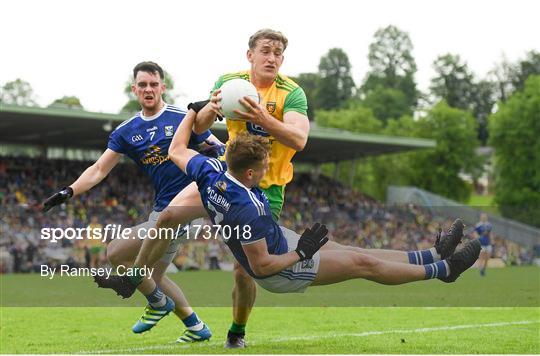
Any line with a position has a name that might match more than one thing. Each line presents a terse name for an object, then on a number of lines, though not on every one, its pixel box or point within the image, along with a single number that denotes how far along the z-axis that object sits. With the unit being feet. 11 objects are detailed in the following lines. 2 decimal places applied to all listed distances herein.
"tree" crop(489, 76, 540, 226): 223.10
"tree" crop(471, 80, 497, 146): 328.70
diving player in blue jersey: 25.54
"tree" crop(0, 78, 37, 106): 287.89
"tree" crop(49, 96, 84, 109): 204.09
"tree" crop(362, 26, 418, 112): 329.93
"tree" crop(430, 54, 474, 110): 328.70
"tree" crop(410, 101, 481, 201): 252.42
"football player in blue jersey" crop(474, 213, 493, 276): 75.68
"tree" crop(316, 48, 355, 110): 368.27
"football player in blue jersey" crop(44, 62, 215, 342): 31.24
